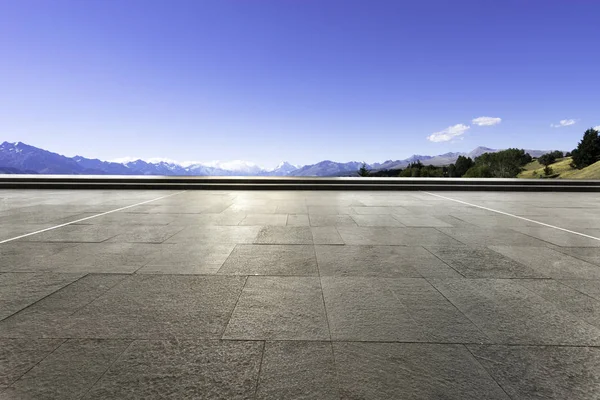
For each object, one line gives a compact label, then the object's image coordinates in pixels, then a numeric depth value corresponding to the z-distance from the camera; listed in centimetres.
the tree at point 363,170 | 10146
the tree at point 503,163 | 9986
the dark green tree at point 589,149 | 9381
